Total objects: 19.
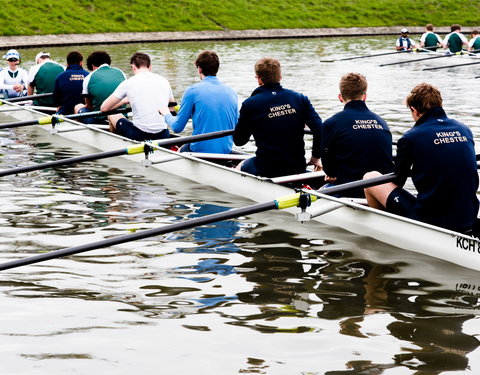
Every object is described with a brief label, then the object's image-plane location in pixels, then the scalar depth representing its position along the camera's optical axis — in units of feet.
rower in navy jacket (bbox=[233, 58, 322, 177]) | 30.53
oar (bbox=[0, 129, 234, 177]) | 33.35
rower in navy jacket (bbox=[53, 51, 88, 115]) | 49.52
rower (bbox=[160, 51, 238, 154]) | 35.55
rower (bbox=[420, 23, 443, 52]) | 113.70
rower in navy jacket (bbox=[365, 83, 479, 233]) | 23.71
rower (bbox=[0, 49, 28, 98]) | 60.29
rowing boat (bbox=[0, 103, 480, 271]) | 24.06
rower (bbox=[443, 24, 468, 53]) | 105.91
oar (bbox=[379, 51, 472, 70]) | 93.54
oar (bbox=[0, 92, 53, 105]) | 54.49
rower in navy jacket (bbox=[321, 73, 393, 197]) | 27.07
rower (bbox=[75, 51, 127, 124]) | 45.27
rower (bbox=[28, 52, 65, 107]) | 54.76
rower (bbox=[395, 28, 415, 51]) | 115.44
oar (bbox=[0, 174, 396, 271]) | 22.34
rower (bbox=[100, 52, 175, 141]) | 40.55
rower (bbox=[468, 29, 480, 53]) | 106.32
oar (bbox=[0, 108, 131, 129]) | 44.09
